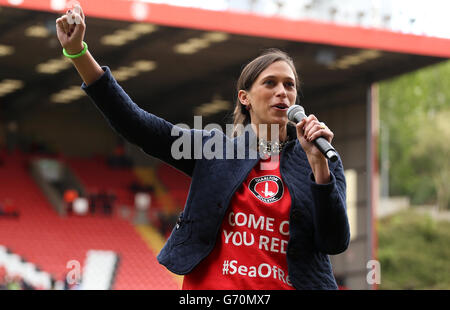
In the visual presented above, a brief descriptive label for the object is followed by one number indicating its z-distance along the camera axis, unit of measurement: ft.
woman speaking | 16.66
